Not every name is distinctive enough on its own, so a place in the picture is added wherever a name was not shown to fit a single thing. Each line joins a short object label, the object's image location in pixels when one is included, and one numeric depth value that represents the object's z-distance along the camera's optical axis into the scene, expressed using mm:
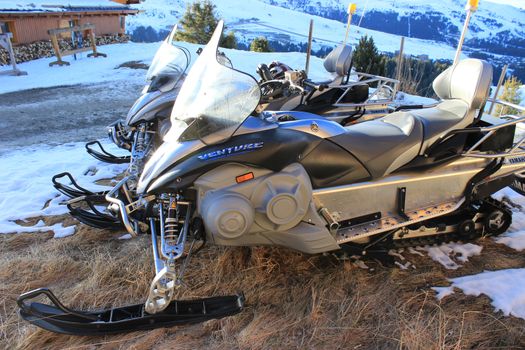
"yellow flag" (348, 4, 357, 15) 6052
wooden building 14617
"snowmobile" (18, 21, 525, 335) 2254
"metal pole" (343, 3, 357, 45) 6067
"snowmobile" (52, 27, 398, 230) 3542
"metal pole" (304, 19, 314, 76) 10644
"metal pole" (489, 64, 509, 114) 8781
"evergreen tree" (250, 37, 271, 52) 19109
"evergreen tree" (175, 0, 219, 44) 21484
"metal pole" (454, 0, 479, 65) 3818
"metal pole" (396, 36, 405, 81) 9750
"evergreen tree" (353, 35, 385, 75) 14422
